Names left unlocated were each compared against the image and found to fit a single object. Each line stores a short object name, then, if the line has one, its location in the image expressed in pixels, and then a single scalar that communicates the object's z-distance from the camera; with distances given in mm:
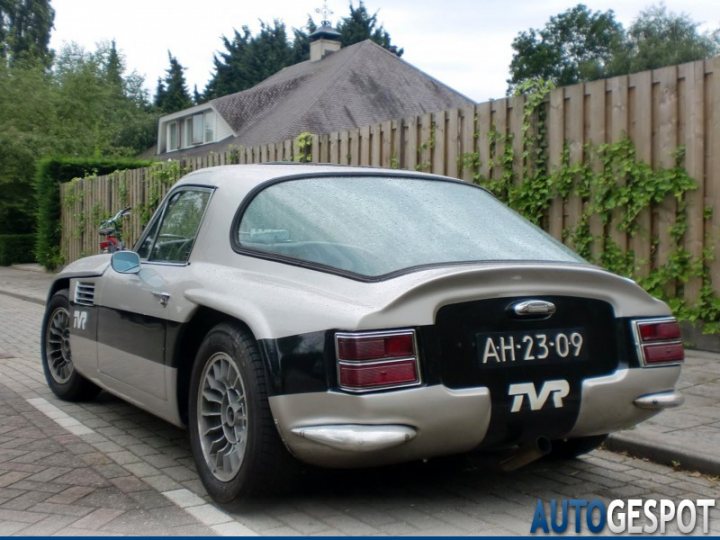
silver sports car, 3467
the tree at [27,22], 58000
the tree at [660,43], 58438
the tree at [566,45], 68688
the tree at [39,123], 29109
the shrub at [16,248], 26844
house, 36062
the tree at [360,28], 59219
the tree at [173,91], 71812
